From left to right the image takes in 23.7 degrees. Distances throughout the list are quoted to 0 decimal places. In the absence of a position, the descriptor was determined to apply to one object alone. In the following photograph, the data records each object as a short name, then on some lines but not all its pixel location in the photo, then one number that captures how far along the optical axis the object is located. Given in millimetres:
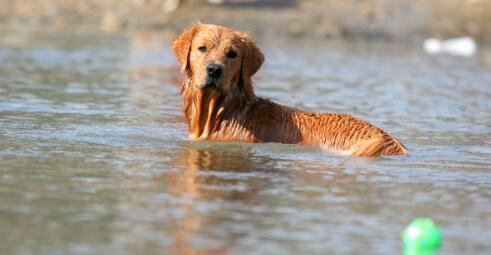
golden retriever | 10570
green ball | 6863
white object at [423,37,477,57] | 23766
